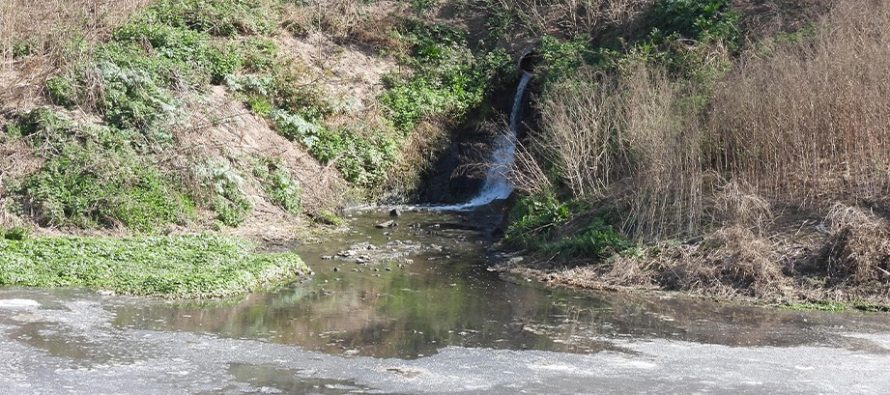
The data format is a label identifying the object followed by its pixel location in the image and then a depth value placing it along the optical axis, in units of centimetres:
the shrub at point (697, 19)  2510
